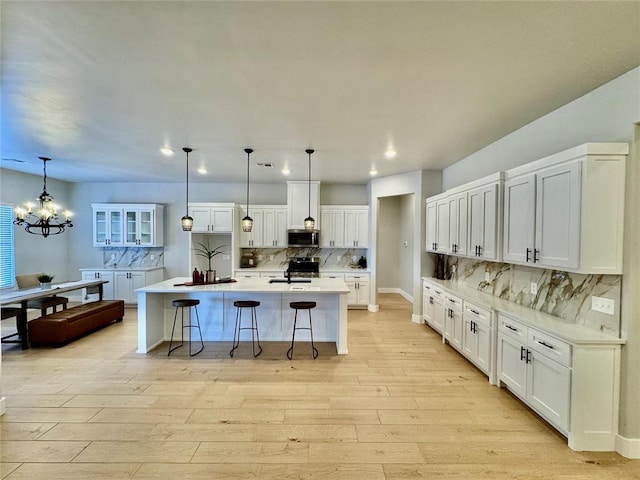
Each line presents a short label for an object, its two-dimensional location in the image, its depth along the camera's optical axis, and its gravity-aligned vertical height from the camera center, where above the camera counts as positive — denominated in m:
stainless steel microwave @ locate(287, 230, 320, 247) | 6.97 -0.10
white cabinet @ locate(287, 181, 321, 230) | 6.93 +0.71
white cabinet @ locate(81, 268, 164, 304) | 6.84 -1.08
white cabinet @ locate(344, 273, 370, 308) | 6.86 -1.22
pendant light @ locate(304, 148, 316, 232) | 4.59 +0.17
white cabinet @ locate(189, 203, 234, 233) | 6.88 +0.37
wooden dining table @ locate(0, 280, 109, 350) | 4.30 -0.98
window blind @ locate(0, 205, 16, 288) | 5.87 -0.36
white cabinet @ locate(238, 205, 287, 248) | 7.04 +0.17
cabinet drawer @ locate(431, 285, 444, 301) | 4.82 -0.94
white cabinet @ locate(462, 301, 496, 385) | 3.45 -1.24
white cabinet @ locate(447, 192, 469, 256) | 4.27 +0.17
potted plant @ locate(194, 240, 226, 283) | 7.16 -0.39
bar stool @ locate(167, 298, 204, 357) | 4.30 -1.36
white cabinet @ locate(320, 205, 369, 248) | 7.07 +0.19
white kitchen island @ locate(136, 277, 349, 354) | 4.77 -1.27
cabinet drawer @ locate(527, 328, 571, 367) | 2.42 -0.94
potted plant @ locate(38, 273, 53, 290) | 5.01 -0.83
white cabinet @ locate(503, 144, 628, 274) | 2.39 +0.23
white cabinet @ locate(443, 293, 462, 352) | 4.17 -1.23
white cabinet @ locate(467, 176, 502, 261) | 3.54 +0.19
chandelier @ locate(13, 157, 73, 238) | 4.50 +0.30
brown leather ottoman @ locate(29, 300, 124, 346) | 4.48 -1.44
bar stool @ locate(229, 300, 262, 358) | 4.74 -1.49
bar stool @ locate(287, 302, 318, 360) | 4.25 -1.03
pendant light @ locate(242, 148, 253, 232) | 4.63 +0.16
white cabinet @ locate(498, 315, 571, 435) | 2.45 -1.21
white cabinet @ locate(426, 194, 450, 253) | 4.89 +0.19
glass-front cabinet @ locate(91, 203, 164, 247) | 7.05 +0.19
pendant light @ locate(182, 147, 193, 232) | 4.63 +0.17
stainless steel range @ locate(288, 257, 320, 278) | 7.17 -0.77
